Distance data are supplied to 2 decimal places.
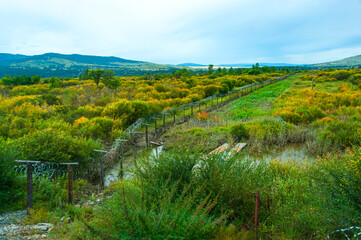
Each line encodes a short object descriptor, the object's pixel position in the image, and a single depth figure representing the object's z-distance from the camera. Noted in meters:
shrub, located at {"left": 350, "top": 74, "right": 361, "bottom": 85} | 33.35
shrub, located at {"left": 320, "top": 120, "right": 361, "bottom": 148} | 10.02
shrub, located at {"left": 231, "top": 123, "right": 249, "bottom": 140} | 12.18
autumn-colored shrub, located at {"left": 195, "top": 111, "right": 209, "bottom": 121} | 15.96
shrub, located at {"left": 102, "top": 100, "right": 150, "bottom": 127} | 14.18
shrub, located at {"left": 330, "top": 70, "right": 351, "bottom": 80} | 44.09
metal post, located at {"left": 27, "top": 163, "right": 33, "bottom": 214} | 4.68
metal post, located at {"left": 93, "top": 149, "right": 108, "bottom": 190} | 6.80
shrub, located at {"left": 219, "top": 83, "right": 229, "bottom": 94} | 32.46
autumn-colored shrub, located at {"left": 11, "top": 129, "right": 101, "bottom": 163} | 6.43
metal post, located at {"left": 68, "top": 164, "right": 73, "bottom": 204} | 5.27
